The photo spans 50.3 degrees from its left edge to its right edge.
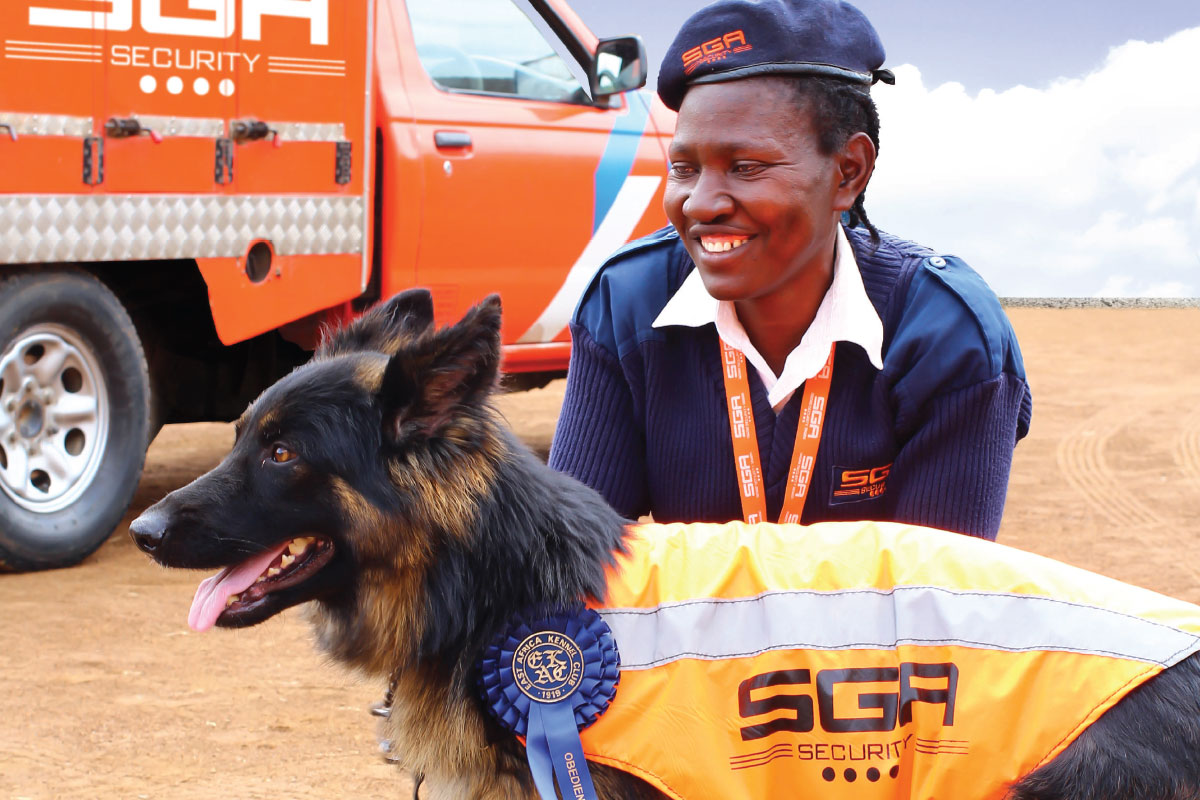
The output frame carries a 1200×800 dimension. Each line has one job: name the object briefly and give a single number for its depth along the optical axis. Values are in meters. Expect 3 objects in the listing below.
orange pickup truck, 5.78
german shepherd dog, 2.71
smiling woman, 2.96
